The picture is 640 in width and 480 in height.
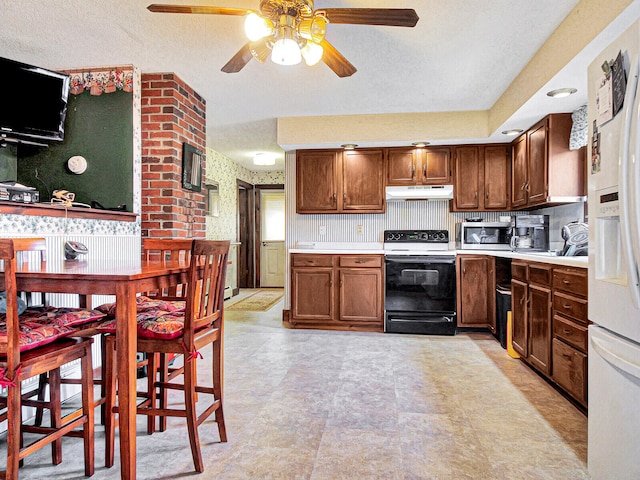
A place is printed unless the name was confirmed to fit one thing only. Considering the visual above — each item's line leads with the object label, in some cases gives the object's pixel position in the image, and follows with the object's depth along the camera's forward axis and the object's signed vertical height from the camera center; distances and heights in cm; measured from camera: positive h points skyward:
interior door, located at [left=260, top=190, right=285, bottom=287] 812 +11
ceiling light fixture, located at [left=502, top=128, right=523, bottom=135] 398 +112
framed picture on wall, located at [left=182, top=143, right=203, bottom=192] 349 +67
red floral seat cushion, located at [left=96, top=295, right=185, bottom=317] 195 -31
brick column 334 +72
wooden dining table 148 -19
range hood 455 +57
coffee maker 398 +9
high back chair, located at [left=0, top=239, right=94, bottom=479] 132 -43
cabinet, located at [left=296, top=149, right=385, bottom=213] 469 +72
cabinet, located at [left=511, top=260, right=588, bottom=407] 224 -51
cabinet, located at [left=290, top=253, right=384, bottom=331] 441 -53
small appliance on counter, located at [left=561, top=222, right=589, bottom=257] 282 +0
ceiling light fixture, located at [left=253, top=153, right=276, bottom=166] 605 +127
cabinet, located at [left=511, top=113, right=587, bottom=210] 343 +67
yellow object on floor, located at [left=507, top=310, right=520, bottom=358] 343 -82
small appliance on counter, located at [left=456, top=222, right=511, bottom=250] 451 +8
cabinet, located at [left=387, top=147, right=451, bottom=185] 458 +88
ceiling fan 190 +107
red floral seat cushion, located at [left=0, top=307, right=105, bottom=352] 145 -32
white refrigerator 126 -6
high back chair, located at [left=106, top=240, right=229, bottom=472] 167 -39
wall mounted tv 271 +99
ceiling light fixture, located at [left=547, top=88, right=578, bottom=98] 290 +109
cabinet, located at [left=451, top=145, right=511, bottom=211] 450 +73
